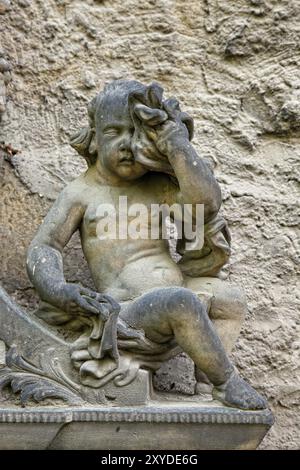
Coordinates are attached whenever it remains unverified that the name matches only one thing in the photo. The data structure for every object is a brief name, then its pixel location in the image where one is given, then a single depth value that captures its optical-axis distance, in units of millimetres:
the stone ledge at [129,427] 3966
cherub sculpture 4044
